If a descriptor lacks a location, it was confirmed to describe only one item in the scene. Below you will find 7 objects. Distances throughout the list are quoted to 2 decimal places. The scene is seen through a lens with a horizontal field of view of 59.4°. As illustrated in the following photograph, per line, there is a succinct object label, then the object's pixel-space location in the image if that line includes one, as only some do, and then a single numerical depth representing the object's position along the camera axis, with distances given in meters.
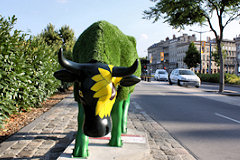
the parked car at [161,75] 33.62
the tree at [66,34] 26.01
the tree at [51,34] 23.50
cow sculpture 2.37
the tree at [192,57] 62.31
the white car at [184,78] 19.55
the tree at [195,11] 14.79
